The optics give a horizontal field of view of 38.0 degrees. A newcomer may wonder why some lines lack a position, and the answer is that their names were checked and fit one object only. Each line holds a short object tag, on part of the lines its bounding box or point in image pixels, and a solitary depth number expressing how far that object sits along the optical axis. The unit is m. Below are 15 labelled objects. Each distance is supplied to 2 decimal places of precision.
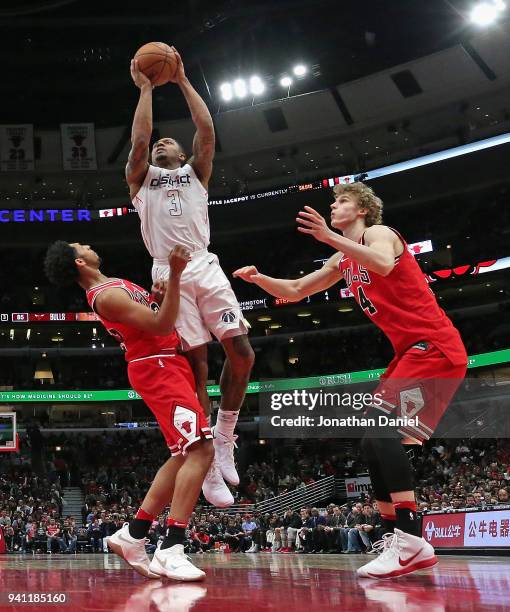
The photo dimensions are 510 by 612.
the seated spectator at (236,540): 22.41
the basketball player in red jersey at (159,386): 4.74
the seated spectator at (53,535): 22.97
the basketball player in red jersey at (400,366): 4.46
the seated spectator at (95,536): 22.81
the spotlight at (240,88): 31.00
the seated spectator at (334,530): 18.69
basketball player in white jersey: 5.41
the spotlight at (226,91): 31.12
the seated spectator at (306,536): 19.67
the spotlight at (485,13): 26.20
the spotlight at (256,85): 30.91
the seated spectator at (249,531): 22.05
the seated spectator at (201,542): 21.41
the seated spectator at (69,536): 22.83
